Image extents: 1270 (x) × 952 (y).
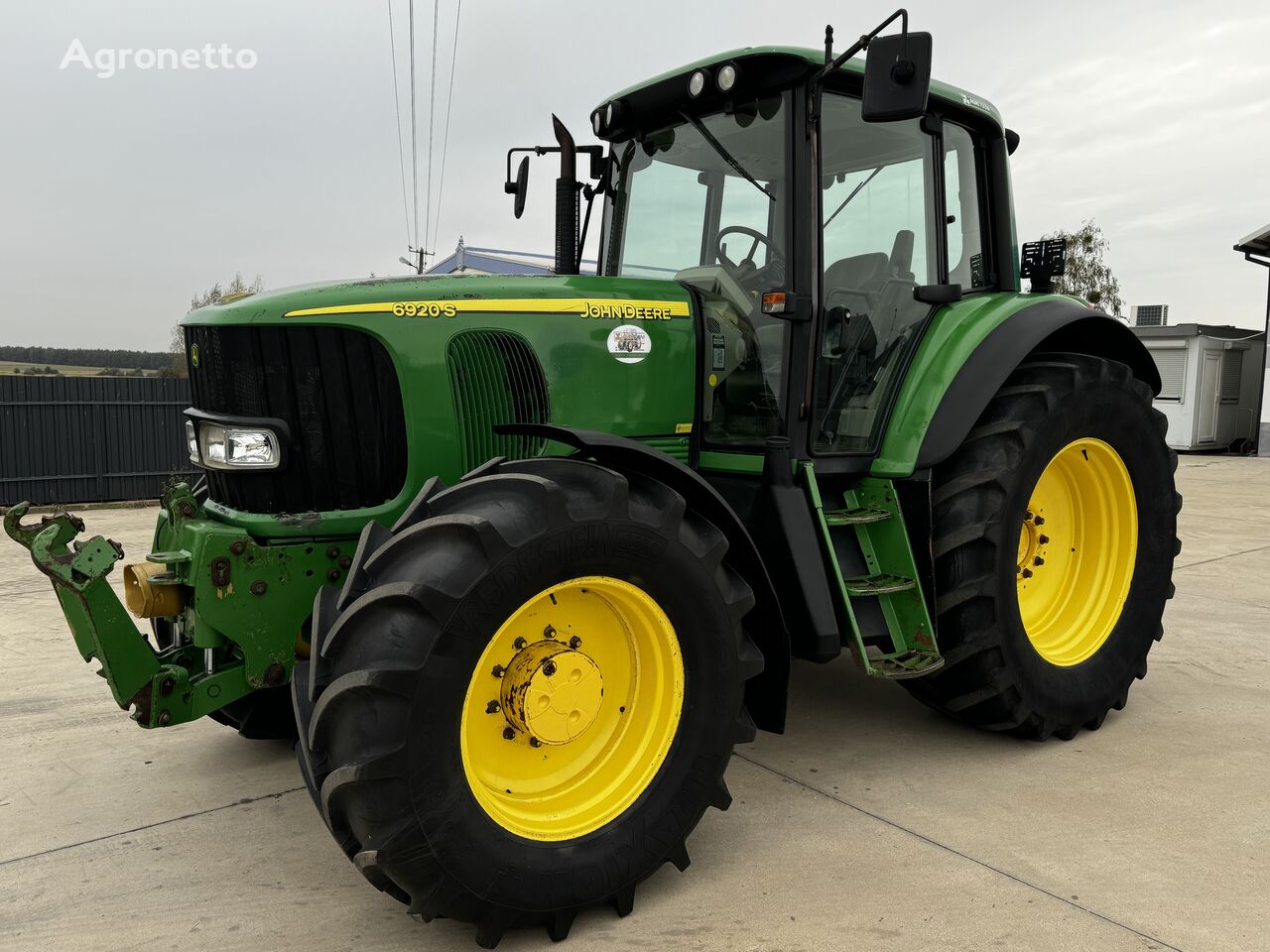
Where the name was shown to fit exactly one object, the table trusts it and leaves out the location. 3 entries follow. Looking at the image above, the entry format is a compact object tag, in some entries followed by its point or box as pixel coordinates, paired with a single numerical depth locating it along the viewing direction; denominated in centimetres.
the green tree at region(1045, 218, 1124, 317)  2800
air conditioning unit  2230
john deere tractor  252
